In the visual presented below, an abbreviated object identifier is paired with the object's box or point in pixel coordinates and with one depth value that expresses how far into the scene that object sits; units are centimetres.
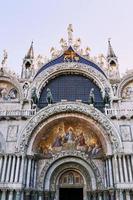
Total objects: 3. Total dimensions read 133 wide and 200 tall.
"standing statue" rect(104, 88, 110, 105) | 1568
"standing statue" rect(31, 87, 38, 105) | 1571
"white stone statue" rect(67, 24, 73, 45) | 1915
